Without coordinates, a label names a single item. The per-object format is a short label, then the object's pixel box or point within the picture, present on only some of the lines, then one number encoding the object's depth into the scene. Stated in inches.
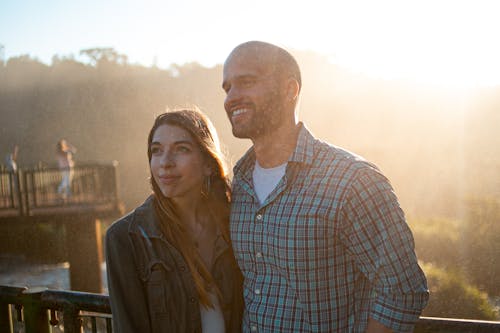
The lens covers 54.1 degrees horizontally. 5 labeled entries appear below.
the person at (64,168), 526.3
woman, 89.8
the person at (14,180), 490.9
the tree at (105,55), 2409.0
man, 77.5
